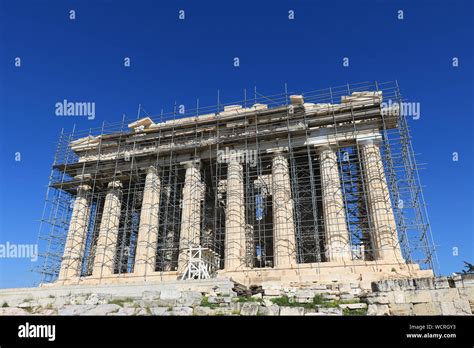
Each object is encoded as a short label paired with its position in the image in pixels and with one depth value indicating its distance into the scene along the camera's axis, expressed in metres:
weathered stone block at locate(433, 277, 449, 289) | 12.28
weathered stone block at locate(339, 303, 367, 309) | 13.39
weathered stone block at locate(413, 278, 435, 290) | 12.47
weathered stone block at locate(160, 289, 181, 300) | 17.01
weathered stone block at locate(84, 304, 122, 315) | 15.08
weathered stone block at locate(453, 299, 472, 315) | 11.82
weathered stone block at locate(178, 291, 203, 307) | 15.98
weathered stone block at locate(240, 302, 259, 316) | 13.58
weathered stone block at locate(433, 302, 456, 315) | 11.87
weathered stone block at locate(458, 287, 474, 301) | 12.05
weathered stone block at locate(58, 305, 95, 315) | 15.79
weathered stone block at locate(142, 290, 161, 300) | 17.47
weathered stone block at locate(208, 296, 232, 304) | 15.76
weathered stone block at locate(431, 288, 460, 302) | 12.12
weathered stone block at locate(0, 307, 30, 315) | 16.61
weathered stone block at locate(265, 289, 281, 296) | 17.27
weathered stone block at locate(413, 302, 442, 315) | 12.05
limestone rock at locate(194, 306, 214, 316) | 14.29
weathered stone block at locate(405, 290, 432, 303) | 12.34
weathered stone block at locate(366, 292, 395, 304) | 12.75
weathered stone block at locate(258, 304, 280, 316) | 13.44
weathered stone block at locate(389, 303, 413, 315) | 12.30
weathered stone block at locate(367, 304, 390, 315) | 12.56
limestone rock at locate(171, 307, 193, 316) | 14.30
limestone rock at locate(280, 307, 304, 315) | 13.39
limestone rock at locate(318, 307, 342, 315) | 12.97
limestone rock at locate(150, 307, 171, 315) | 14.28
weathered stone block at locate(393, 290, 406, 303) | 12.58
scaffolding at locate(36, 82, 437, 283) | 27.61
